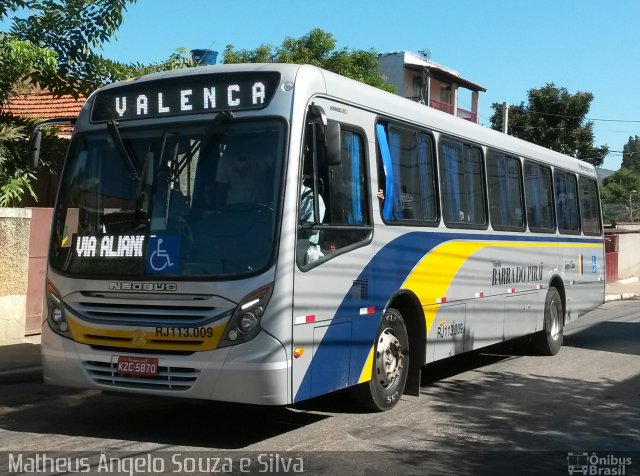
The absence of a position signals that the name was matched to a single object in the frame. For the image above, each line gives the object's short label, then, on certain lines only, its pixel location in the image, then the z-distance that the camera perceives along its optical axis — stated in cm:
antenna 4944
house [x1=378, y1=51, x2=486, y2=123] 4512
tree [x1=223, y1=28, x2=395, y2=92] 2625
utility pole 2808
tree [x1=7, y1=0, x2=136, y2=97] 1180
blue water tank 1921
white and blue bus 622
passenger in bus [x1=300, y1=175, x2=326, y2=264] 650
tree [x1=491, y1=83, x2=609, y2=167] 3488
